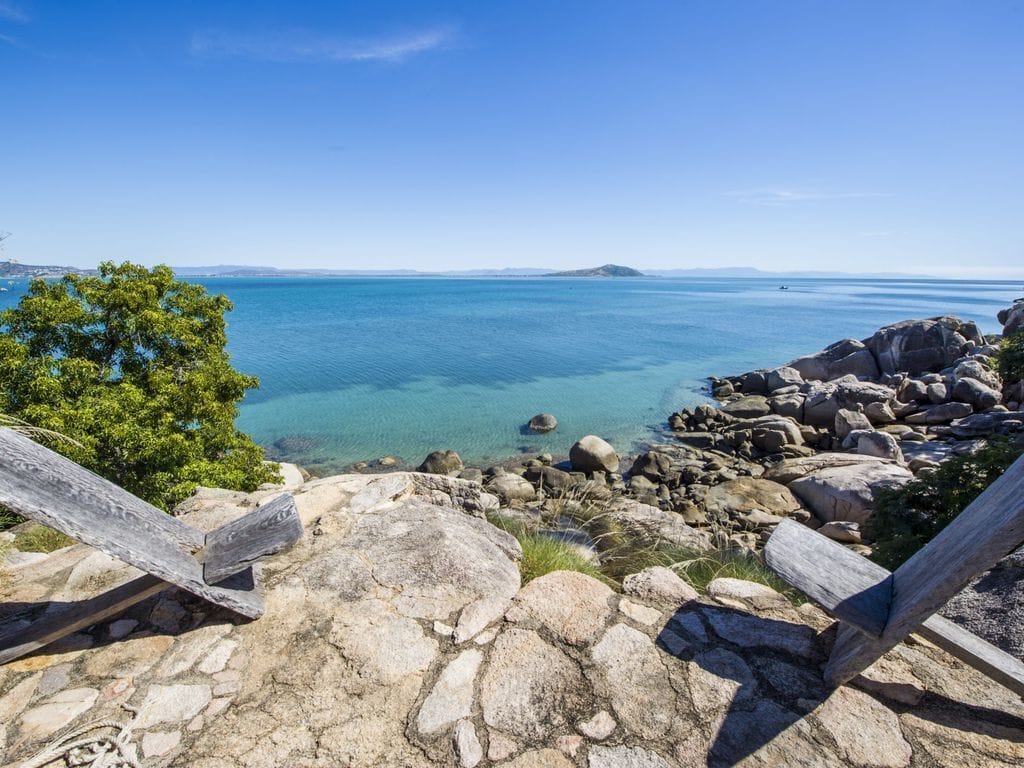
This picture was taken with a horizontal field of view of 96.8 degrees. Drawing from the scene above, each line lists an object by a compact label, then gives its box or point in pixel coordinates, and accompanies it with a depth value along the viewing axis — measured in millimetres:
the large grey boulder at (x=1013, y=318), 22266
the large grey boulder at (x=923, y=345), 22734
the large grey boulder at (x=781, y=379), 22156
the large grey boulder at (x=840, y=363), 23953
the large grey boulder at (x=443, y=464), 13648
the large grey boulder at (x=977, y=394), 16062
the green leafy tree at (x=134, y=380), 6746
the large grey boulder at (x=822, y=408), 17281
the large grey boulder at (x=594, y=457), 13773
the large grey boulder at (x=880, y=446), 12812
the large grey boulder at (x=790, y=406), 18188
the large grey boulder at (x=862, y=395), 17328
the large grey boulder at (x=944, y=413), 15805
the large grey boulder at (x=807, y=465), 12180
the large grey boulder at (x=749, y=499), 10992
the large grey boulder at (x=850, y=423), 15180
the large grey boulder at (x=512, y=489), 11680
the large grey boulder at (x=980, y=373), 17547
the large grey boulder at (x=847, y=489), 9844
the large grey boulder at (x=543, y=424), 17547
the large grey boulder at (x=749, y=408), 18828
